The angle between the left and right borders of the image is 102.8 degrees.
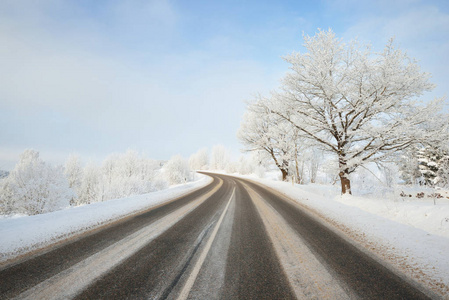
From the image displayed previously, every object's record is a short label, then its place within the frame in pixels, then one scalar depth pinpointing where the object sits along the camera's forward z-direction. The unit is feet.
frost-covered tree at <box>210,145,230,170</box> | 250.98
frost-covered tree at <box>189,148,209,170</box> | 269.64
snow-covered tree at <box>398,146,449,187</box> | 47.88
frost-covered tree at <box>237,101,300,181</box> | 64.49
